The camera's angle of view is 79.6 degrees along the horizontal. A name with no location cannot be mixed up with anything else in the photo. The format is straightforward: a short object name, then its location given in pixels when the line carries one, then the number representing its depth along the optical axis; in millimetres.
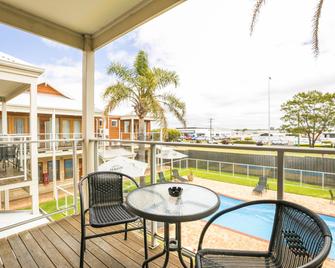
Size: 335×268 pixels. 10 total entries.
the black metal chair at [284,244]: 1089
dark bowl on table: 1711
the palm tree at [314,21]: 2682
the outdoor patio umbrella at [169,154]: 2617
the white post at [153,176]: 2498
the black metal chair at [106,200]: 2012
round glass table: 1386
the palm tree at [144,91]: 8219
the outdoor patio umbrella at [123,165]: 3453
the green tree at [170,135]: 8359
